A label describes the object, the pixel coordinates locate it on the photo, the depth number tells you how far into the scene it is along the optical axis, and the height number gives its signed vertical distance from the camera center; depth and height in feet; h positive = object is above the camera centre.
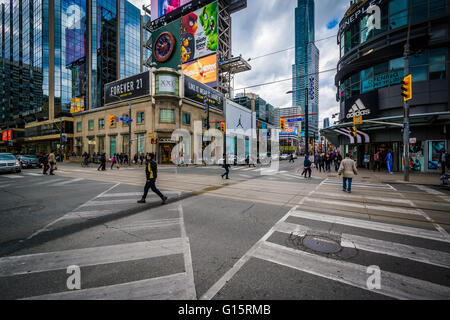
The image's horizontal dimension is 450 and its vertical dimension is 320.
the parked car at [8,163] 47.50 -1.33
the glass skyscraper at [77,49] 163.32 +103.57
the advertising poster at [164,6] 139.91 +121.31
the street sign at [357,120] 47.15 +9.81
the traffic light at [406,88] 35.86 +13.80
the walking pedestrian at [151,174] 21.40 -1.95
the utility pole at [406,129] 39.01 +6.13
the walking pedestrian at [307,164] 44.68 -1.66
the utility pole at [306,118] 60.02 +13.13
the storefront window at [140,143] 94.27 +7.69
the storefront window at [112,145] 104.63 +7.17
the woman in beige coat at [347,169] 27.37 -1.88
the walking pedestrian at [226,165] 42.08 -1.75
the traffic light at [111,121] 70.25 +14.44
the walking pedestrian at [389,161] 53.36 -1.33
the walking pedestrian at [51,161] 48.04 -0.78
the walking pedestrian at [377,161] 60.18 -1.35
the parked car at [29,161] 67.26 -1.09
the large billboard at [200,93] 98.73 +39.57
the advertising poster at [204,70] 122.11 +61.07
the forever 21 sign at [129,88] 92.68 +38.52
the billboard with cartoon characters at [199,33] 122.11 +86.65
